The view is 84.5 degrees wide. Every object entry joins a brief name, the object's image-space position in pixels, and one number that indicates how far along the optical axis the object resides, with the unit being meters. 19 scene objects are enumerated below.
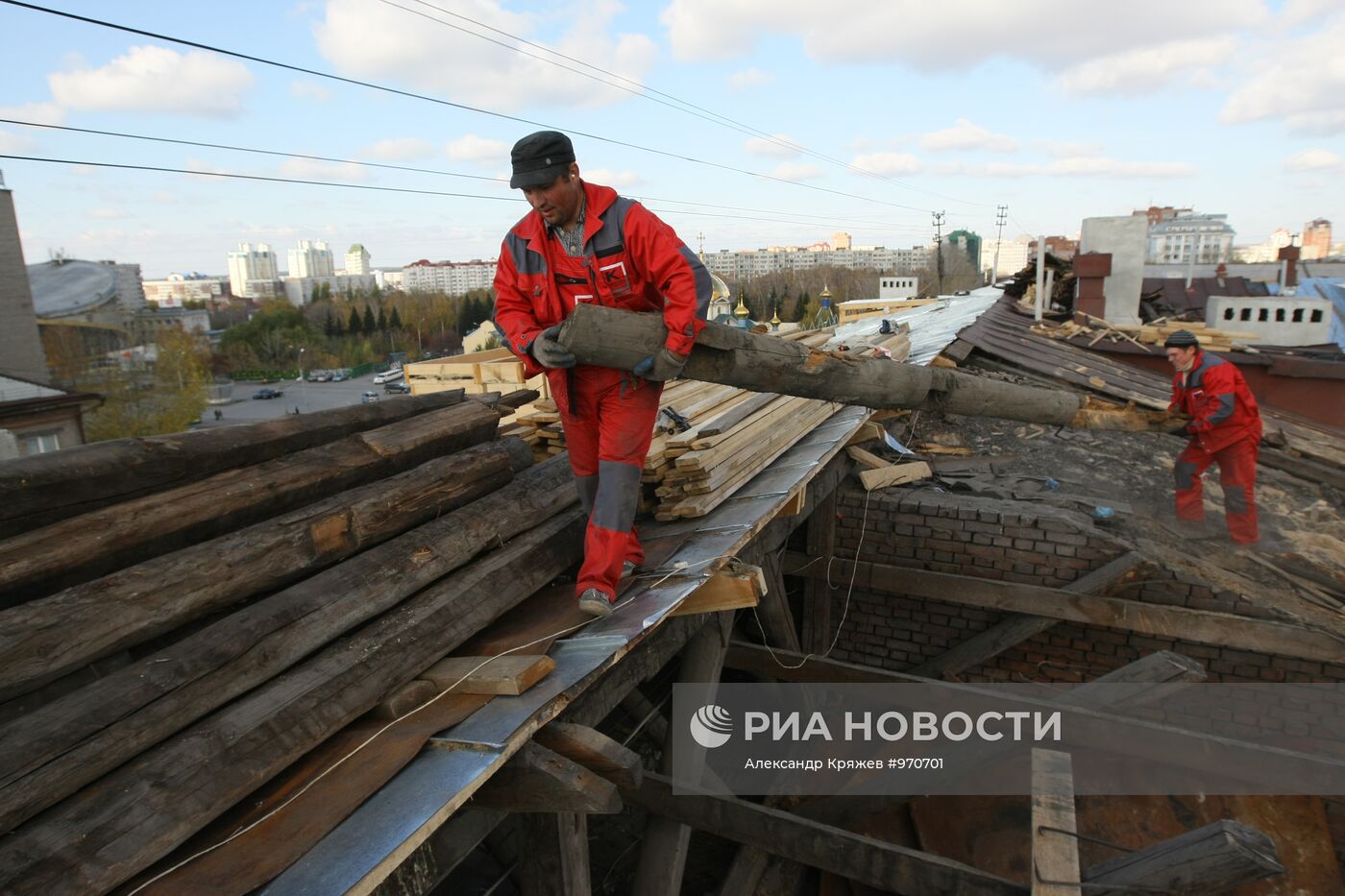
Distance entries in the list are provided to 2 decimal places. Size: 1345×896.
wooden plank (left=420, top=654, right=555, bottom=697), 2.12
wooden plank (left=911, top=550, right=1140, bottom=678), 5.30
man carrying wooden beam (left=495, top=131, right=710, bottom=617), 2.67
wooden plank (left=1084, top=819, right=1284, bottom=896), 2.67
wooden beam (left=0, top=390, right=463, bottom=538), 2.02
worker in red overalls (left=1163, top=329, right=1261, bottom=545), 5.80
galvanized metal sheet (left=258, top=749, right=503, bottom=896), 1.49
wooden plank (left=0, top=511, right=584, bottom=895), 1.43
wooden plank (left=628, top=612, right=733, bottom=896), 3.55
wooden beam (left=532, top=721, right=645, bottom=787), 2.12
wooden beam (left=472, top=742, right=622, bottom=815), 1.96
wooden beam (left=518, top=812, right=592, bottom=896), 2.58
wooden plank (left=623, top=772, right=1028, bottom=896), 3.41
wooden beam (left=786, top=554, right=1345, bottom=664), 4.82
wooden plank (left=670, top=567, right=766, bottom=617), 2.83
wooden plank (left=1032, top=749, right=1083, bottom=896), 3.01
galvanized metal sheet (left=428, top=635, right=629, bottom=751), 1.93
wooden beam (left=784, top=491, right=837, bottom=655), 6.13
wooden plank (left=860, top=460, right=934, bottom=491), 6.10
